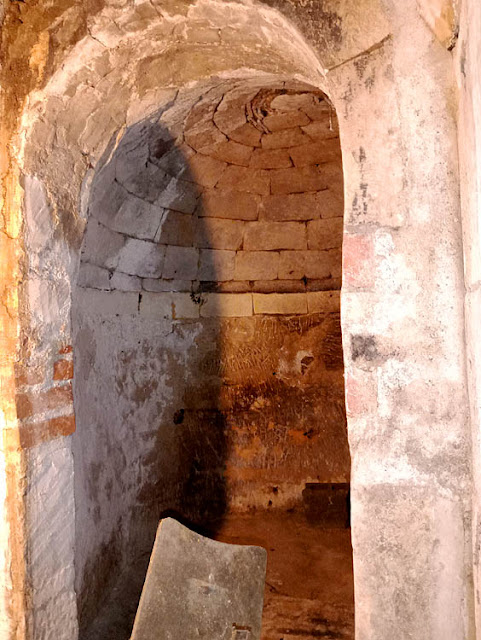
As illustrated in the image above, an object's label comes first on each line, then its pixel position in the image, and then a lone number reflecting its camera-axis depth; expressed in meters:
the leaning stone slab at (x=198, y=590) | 1.81
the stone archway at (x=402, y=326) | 1.37
